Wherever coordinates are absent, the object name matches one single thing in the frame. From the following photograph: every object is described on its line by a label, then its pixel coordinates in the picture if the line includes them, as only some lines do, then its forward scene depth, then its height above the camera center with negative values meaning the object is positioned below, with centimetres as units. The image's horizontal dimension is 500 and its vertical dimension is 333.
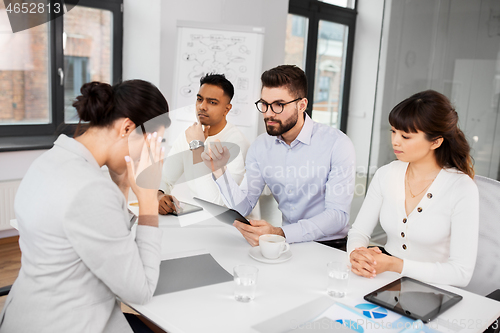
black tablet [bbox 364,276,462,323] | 109 -53
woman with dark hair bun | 100 -34
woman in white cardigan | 145 -34
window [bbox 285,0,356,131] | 527 +63
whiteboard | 358 +24
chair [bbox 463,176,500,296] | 153 -48
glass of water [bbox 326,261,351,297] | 119 -50
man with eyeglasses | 200 -32
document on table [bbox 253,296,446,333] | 102 -54
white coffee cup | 140 -50
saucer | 140 -54
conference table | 103 -54
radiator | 319 -90
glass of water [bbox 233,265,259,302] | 113 -50
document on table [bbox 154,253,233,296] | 121 -55
